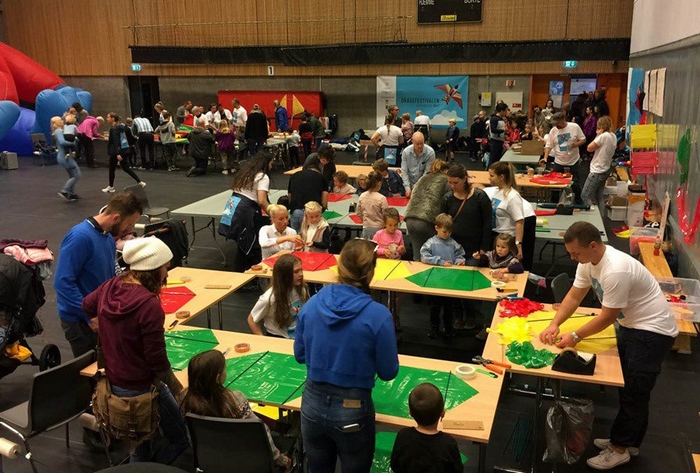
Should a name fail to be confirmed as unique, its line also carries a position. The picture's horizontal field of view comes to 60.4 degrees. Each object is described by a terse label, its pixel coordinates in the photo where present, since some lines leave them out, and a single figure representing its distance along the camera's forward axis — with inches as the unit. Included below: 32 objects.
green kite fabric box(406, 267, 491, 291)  192.2
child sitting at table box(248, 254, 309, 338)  159.8
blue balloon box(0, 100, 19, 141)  609.0
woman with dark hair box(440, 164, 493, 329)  215.2
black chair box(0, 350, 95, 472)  135.6
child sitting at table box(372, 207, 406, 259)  230.1
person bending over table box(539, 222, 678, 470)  131.7
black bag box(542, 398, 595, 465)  141.8
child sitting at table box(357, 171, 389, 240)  250.8
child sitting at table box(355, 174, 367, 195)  328.4
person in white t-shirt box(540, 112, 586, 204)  390.0
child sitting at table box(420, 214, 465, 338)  213.3
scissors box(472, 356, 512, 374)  140.0
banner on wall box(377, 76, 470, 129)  697.0
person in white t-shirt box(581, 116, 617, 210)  359.9
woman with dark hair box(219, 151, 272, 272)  263.0
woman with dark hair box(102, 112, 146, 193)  482.3
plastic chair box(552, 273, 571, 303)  188.7
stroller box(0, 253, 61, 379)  165.2
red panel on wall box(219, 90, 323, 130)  762.2
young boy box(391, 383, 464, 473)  105.7
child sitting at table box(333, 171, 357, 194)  338.0
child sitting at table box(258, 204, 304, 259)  228.5
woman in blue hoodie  100.5
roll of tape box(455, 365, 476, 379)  137.4
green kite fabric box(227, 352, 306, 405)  130.3
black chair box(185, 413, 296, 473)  111.8
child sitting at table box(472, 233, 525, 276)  210.8
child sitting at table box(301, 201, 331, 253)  236.1
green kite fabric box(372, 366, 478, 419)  125.3
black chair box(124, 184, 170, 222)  313.3
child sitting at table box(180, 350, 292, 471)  114.2
